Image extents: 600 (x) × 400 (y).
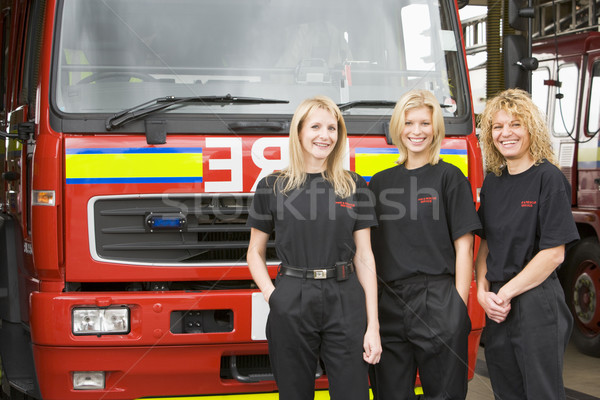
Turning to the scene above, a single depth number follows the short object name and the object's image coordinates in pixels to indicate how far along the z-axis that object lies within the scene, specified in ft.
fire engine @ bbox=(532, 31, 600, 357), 23.25
